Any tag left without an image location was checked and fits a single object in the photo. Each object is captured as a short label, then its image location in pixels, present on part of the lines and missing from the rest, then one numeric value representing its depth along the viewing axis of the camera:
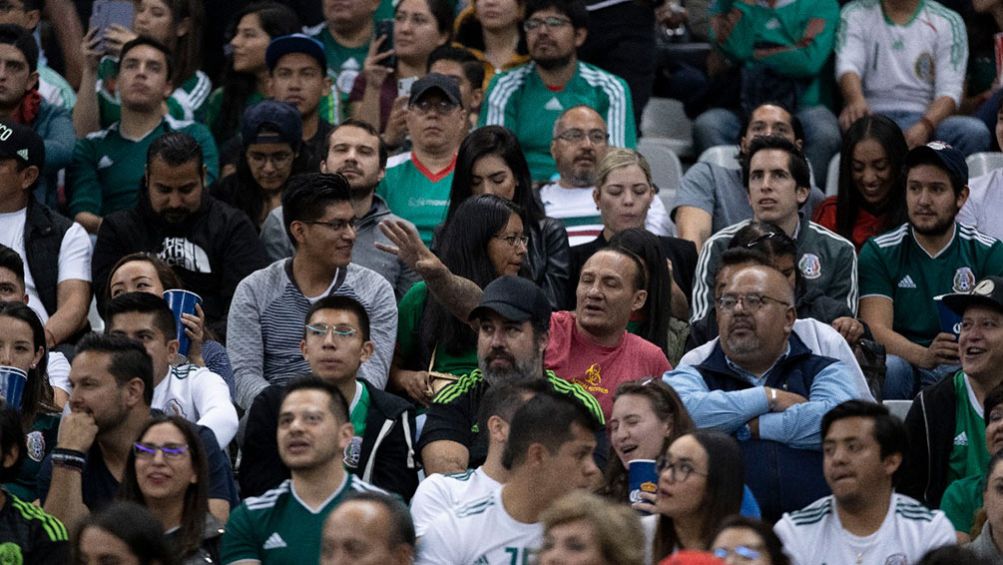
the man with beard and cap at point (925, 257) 17.20
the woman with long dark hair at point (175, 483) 12.82
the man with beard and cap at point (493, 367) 14.15
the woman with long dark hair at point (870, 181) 18.36
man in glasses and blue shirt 14.04
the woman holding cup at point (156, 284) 15.73
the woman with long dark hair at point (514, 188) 17.20
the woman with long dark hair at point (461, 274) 15.89
